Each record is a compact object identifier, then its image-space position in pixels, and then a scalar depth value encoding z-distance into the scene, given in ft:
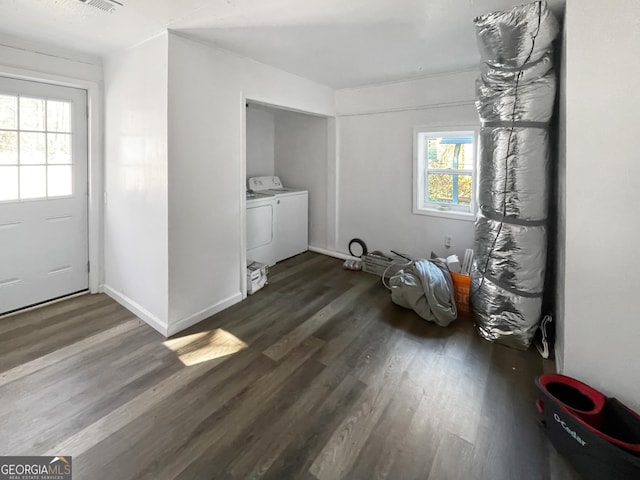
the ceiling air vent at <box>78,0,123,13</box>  6.51
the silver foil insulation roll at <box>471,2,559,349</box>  6.88
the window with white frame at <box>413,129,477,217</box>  12.25
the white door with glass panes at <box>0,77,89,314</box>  9.05
